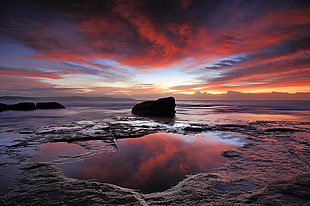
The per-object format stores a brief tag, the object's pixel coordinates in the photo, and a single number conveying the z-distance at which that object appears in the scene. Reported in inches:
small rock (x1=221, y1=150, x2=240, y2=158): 149.1
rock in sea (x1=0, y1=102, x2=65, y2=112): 789.9
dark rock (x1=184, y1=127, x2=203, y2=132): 279.1
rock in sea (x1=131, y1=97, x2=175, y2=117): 594.2
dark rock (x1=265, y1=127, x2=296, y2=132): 277.0
